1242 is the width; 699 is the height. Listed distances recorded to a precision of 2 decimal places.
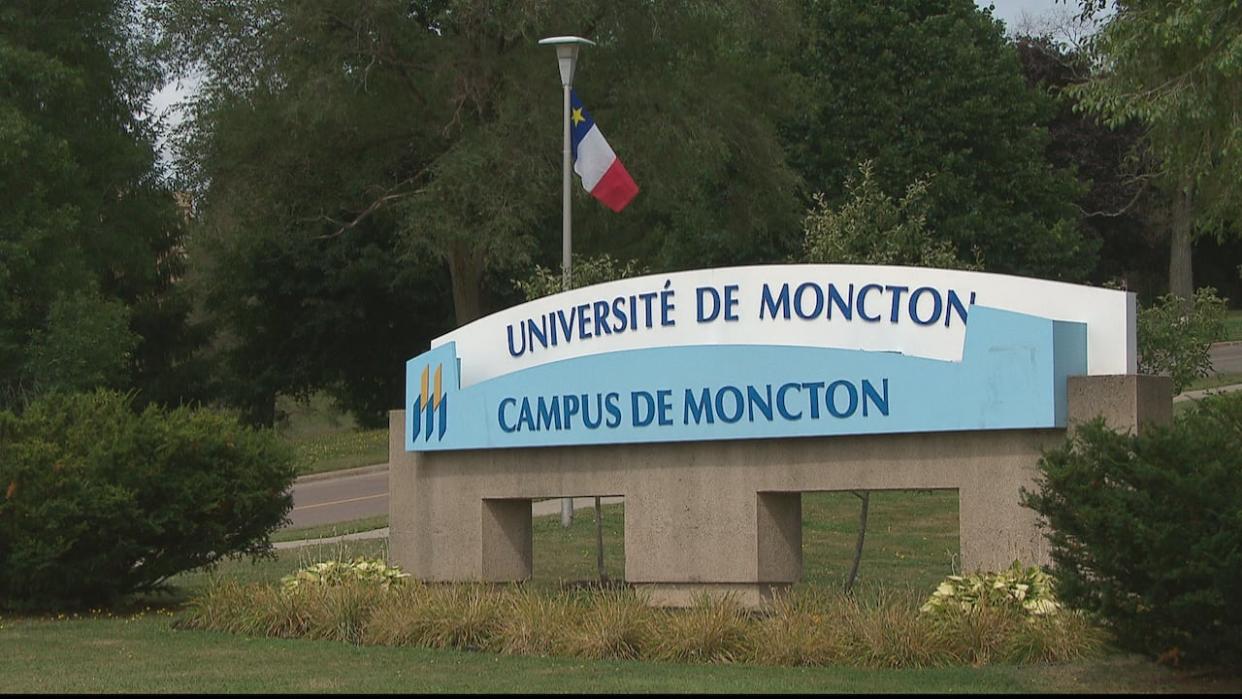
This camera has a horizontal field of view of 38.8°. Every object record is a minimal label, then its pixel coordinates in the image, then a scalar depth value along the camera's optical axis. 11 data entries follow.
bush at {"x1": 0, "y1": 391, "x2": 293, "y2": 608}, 16.17
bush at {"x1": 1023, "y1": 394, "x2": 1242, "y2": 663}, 10.41
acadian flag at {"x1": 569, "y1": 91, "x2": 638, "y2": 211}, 22.95
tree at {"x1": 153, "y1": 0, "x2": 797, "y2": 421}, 36.09
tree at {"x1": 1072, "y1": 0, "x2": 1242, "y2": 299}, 21.81
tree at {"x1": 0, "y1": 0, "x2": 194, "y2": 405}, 36.22
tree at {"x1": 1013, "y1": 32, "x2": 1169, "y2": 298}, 51.50
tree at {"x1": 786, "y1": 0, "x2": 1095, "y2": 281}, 40.31
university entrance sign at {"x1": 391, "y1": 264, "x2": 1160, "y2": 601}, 13.46
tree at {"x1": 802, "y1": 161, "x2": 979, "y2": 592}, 19.53
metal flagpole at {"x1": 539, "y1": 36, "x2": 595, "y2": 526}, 21.70
